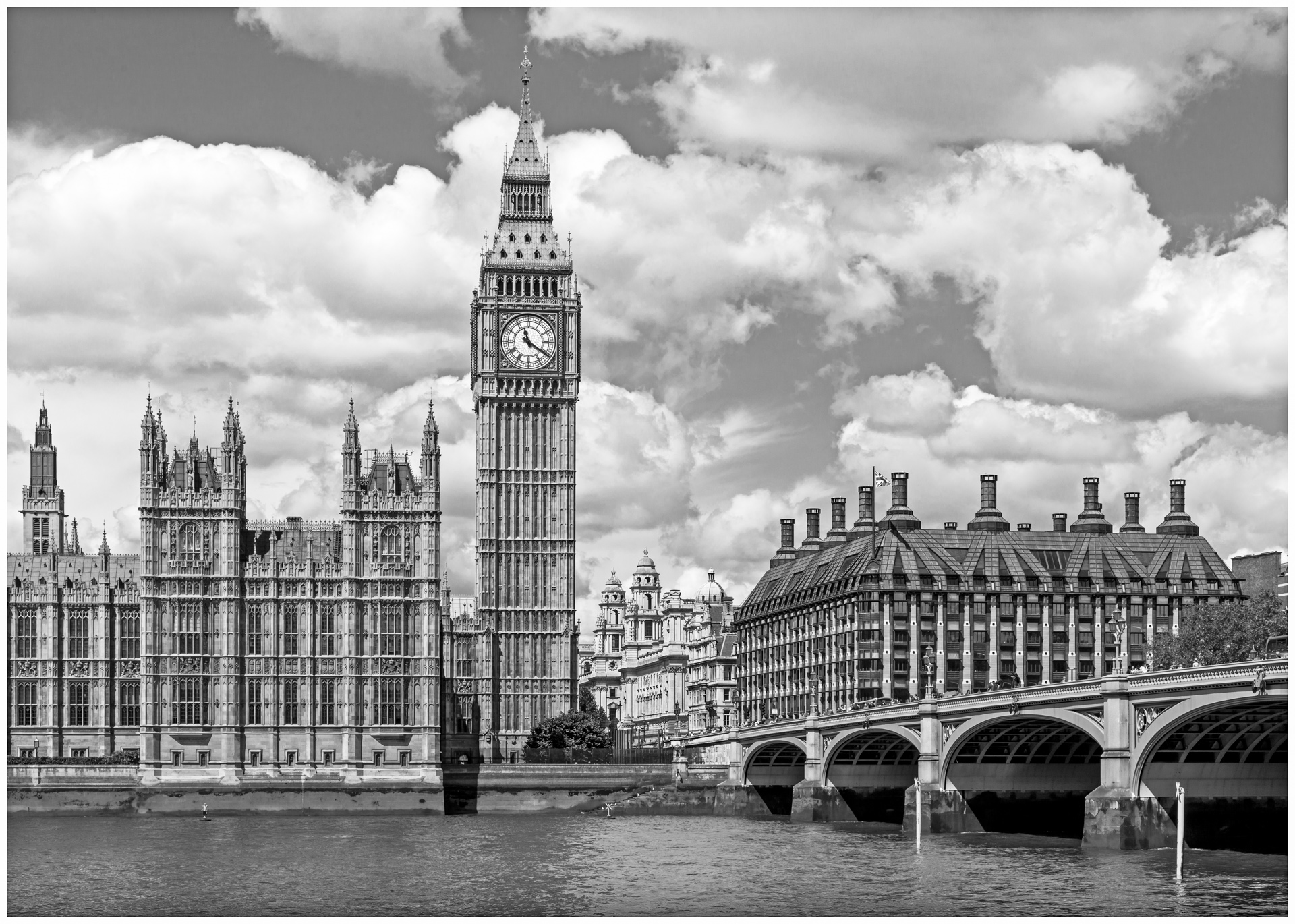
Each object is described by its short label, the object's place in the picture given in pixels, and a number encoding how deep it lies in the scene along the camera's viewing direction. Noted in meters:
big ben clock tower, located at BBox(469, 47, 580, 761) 178.38
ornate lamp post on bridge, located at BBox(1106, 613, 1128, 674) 104.25
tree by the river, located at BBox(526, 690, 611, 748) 168.88
